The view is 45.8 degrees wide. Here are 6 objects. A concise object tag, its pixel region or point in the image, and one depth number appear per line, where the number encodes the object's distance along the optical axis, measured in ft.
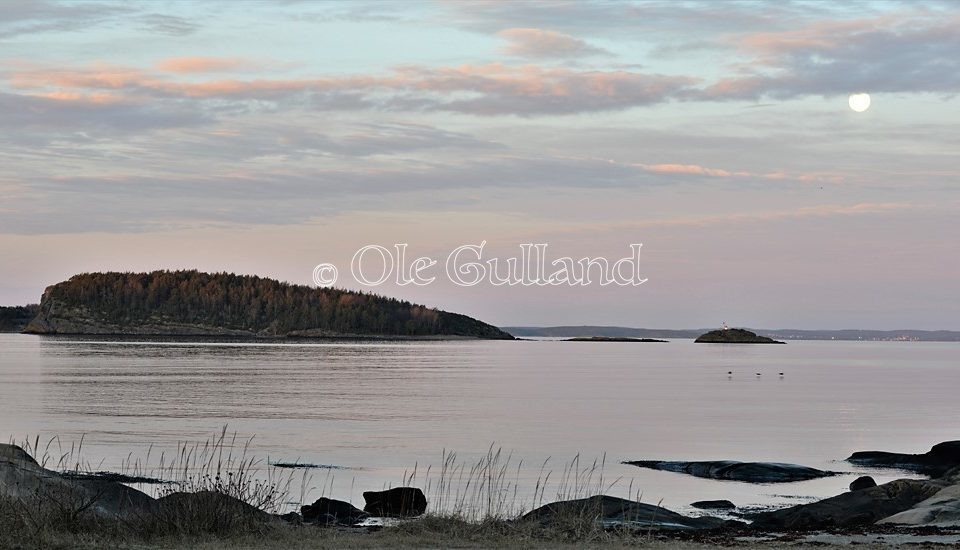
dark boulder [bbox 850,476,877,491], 117.39
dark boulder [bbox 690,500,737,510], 110.83
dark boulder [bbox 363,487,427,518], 98.99
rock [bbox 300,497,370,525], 91.56
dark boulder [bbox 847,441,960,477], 147.95
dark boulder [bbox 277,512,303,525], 83.54
